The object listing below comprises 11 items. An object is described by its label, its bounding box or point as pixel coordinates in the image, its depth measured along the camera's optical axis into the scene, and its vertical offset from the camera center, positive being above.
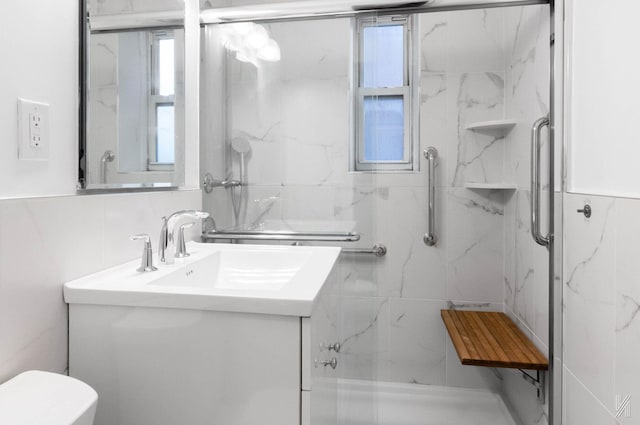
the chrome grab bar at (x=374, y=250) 1.56 -0.22
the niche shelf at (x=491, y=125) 1.78 +0.37
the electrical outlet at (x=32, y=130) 0.74 +0.14
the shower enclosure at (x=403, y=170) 1.47 +0.14
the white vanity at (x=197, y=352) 0.73 -0.31
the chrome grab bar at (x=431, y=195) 2.00 +0.03
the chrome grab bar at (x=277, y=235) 1.49 -0.14
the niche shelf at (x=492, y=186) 1.81 +0.07
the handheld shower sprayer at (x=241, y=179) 1.51 +0.08
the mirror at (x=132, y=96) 0.94 +0.30
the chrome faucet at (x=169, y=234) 1.08 -0.10
